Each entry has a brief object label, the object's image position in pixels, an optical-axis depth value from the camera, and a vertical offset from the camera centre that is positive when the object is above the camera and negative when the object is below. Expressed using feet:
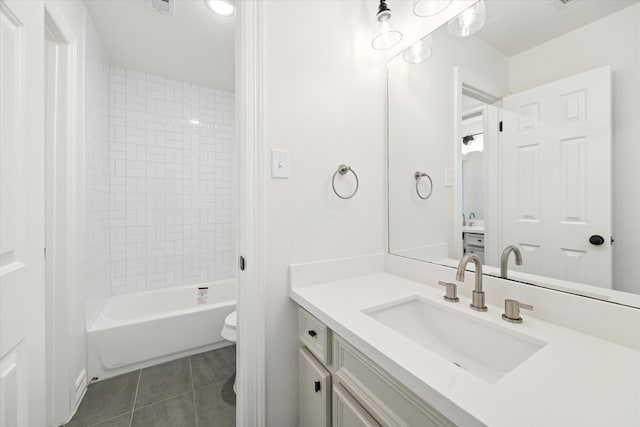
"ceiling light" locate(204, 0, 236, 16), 5.20 +4.38
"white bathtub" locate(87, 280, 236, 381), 5.72 -3.00
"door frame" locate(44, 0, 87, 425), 4.38 -0.24
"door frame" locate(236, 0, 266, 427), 3.27 +0.02
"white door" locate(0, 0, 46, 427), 1.91 +0.00
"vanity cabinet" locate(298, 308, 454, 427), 1.93 -1.65
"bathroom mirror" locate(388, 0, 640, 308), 2.28 +0.79
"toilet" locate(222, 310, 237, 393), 5.79 -2.71
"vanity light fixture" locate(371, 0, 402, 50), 3.84 +2.83
